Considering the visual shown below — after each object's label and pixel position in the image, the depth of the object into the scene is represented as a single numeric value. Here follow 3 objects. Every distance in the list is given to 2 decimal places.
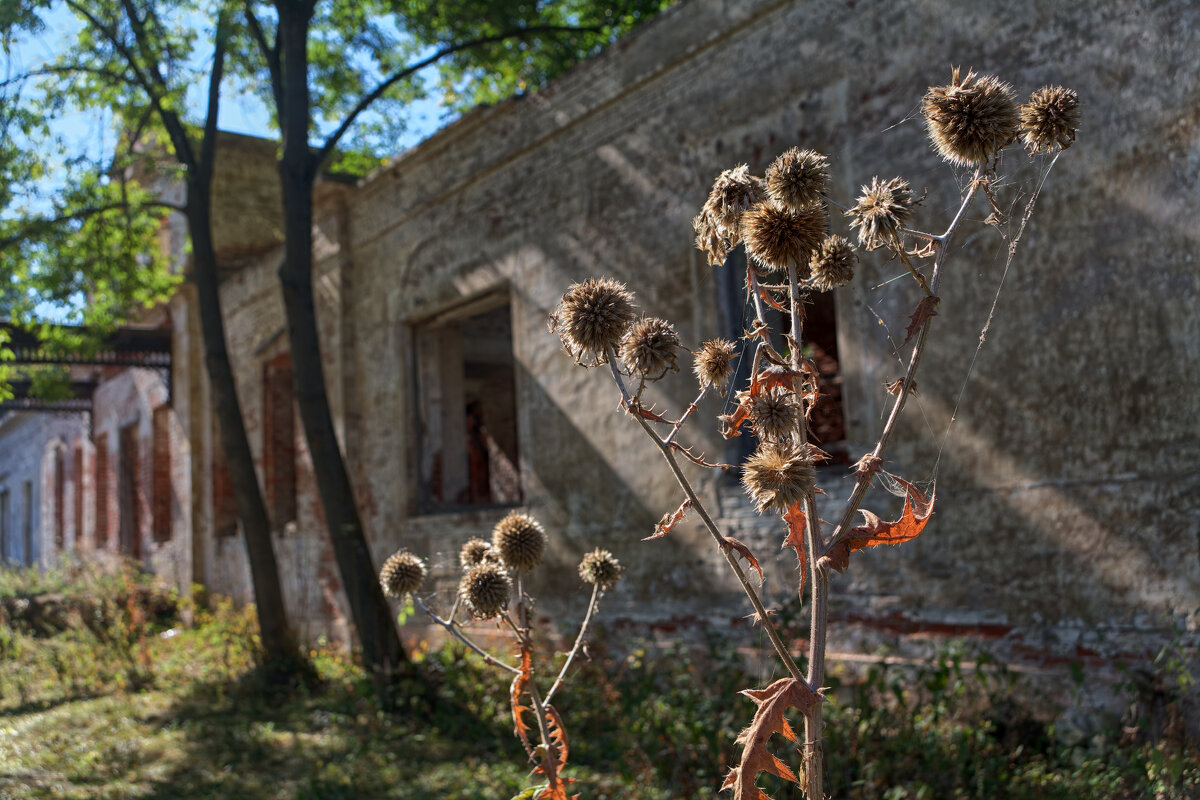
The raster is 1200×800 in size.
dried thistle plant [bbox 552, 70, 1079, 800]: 1.98
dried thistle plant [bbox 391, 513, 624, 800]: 2.86
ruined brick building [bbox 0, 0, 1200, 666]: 5.09
